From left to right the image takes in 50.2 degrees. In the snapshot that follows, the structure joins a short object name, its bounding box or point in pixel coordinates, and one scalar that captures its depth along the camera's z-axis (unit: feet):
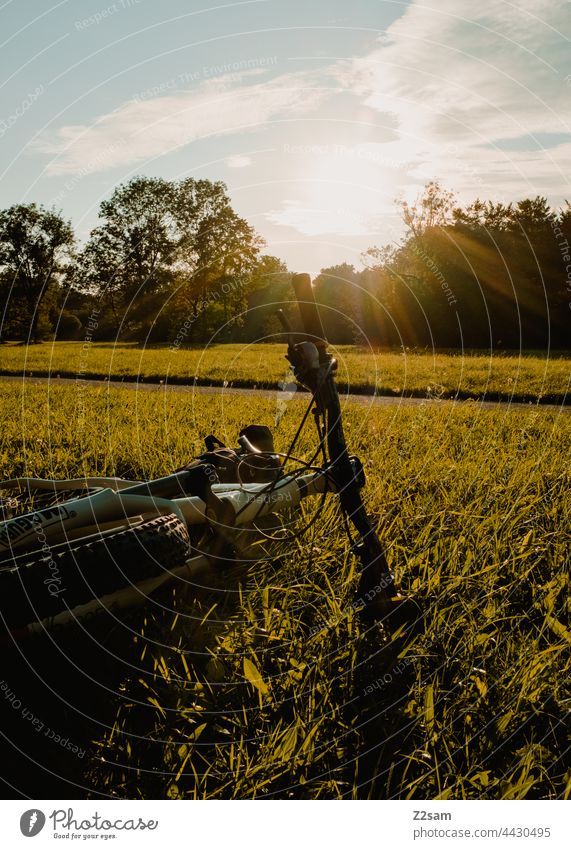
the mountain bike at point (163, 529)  7.49
